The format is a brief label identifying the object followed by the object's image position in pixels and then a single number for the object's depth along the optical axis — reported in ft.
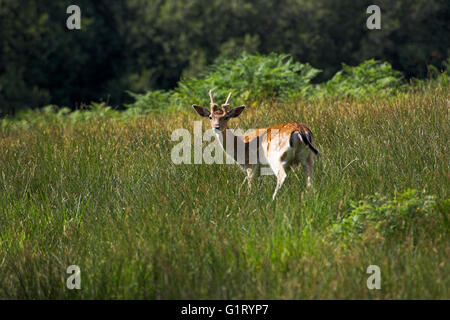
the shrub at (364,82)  75.20
